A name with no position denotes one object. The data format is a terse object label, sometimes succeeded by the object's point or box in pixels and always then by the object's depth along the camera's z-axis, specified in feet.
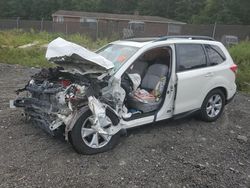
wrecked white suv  9.93
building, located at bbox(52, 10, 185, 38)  51.32
